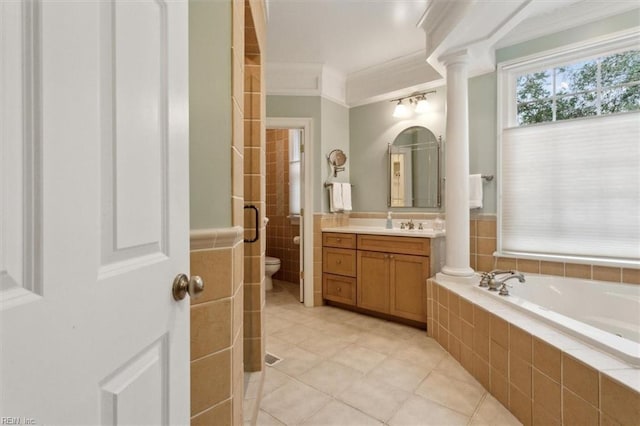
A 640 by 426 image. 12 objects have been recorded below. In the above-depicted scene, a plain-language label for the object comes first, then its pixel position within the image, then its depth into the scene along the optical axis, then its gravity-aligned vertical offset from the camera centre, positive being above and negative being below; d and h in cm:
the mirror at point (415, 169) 311 +47
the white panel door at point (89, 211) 34 +0
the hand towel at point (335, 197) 327 +16
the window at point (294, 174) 422 +55
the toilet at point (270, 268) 379 -75
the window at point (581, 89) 211 +97
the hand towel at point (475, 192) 261 +17
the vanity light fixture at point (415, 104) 310 +115
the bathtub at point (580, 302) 157 -62
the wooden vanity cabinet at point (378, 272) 258 -61
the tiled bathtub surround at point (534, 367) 105 -72
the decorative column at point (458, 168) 236 +35
